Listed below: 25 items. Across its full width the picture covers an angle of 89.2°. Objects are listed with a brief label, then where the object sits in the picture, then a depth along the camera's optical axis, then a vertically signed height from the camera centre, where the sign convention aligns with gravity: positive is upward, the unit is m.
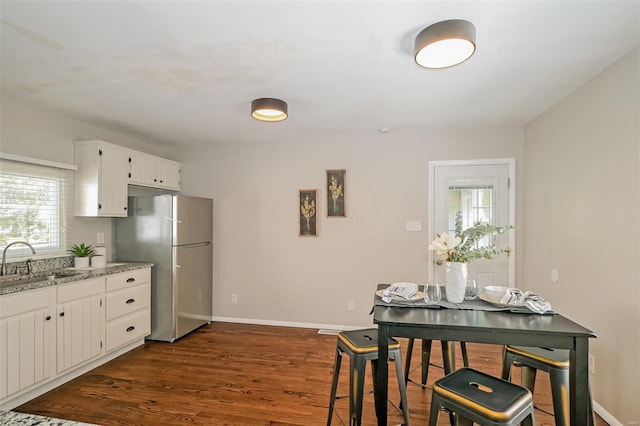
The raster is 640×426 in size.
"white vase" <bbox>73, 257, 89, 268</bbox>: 3.21 -0.48
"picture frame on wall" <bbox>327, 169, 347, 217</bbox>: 4.04 +0.28
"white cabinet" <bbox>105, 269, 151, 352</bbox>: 3.06 -0.94
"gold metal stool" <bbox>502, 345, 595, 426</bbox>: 1.72 -0.87
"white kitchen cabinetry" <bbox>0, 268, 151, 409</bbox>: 2.26 -0.95
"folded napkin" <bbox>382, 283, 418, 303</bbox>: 2.07 -0.51
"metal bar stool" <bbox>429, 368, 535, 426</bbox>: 1.35 -0.81
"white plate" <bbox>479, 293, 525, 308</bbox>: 1.87 -0.53
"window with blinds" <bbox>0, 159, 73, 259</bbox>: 2.74 +0.07
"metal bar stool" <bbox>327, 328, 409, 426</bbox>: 1.87 -0.90
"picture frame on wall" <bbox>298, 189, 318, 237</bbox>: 4.12 +0.03
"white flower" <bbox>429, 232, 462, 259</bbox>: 1.96 -0.18
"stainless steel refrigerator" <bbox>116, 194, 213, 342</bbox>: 3.58 -0.41
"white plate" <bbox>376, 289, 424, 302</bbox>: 2.04 -0.54
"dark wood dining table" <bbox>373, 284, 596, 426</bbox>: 1.54 -0.59
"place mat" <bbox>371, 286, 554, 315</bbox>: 1.84 -0.55
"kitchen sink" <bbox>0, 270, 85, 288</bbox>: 2.53 -0.55
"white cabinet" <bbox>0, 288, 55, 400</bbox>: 2.21 -0.91
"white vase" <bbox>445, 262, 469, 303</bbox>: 1.99 -0.41
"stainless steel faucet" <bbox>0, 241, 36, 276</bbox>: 2.60 -0.36
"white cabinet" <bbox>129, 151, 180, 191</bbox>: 3.64 +0.52
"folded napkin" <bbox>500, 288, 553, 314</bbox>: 1.79 -0.50
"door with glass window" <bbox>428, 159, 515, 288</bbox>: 3.65 +0.14
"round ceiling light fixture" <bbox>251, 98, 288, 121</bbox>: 2.71 +0.89
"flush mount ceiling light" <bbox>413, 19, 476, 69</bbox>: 1.66 +0.92
